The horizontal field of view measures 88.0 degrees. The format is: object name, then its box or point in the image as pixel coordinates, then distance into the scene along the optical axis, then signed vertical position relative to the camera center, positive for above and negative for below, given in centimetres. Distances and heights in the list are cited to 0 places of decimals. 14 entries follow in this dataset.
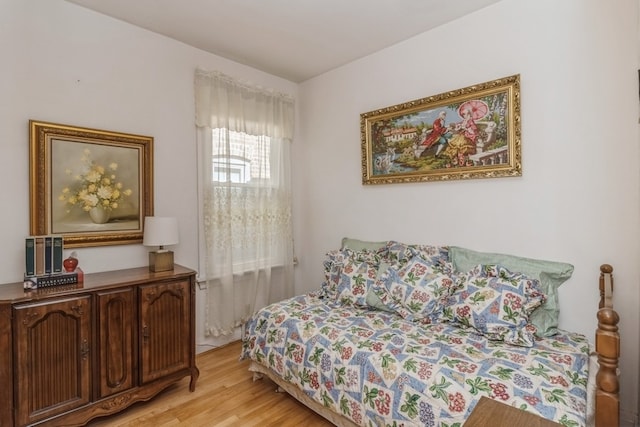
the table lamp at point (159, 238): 235 -16
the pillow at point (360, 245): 294 -30
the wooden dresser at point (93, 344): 168 -74
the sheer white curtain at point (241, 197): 290 +17
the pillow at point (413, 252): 250 -33
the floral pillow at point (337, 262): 272 -42
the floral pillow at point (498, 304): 186 -56
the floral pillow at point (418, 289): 219 -54
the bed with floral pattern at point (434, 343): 142 -74
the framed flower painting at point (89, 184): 209 +23
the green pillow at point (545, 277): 199 -42
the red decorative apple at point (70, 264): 201 -28
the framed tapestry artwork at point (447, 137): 225 +58
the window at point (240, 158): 297 +53
